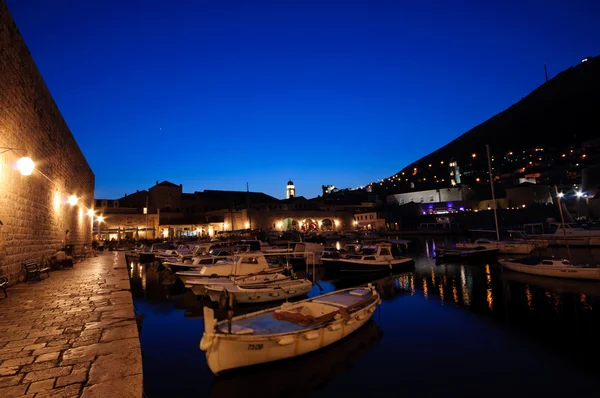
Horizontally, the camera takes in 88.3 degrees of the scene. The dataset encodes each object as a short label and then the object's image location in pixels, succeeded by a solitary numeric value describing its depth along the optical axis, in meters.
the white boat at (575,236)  27.36
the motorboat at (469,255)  23.72
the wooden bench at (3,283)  7.01
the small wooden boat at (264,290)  11.72
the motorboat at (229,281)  12.51
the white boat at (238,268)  14.48
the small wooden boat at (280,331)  6.06
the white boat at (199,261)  16.77
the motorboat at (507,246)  25.14
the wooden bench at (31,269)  9.18
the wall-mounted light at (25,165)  7.25
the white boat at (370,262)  18.97
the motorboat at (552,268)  14.57
